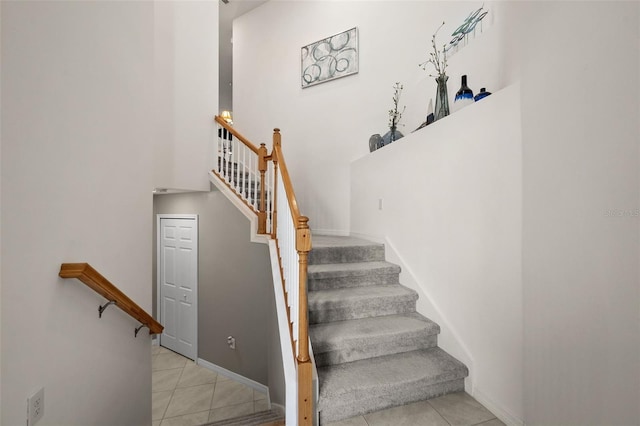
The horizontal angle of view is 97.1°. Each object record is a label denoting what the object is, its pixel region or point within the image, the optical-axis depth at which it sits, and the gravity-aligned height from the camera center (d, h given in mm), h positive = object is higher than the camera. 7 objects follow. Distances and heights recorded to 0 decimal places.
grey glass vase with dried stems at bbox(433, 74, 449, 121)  2209 +904
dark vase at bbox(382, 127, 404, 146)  2977 +825
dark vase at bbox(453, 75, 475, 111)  2004 +839
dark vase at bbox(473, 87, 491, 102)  1848 +779
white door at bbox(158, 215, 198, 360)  4129 -1057
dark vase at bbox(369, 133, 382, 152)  3197 +815
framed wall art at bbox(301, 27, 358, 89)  3863 +2235
